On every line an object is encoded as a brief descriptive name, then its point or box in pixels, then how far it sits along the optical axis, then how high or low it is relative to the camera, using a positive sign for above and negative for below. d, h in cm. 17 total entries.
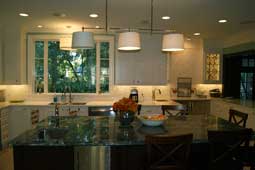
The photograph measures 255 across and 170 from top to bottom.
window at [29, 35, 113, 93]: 615 +27
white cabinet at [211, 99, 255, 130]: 520 -74
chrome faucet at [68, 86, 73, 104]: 604 -46
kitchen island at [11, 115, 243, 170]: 240 -72
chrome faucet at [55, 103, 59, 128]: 308 -59
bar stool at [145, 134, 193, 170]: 218 -70
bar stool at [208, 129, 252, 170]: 232 -70
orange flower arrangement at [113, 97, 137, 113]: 302 -35
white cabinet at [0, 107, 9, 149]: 498 -105
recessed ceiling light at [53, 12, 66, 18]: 435 +116
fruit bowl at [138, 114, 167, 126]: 303 -53
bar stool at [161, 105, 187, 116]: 404 -49
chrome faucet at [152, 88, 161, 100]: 641 -38
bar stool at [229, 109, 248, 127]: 348 -54
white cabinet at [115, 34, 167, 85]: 596 +34
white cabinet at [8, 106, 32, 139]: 540 -94
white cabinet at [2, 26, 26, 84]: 552 +53
